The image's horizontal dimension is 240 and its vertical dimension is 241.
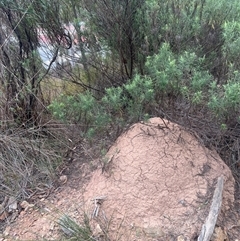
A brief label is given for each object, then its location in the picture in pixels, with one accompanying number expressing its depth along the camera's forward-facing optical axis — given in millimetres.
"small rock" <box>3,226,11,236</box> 2149
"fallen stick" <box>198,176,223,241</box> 1887
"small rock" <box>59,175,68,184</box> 2406
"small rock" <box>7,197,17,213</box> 2276
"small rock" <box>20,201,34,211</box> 2267
